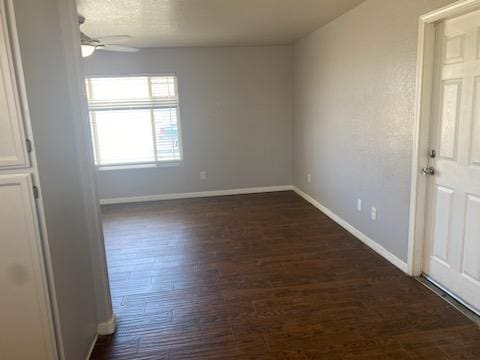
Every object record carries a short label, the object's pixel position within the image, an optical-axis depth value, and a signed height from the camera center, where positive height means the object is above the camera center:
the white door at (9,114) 1.37 +0.07
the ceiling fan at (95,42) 3.00 +0.76
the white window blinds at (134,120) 5.37 +0.10
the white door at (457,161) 2.33 -0.34
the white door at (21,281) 1.51 -0.67
